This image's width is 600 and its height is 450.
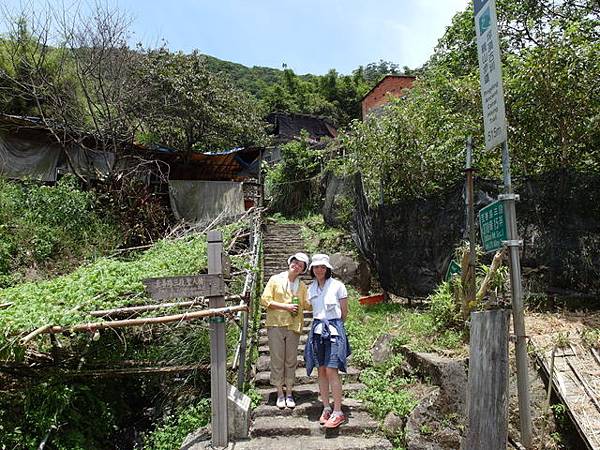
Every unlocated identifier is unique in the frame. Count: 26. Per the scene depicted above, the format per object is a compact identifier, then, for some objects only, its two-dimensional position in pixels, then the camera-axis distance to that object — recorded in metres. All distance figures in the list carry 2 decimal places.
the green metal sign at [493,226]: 3.68
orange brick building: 28.16
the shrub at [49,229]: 10.26
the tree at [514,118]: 6.36
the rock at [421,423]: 4.12
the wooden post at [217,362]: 4.32
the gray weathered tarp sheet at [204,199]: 15.73
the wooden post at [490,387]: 2.78
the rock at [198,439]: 4.34
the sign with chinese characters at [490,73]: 3.62
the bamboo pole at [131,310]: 4.80
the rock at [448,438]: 4.09
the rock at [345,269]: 9.80
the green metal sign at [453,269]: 5.73
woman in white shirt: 4.50
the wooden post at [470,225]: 4.81
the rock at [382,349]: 5.76
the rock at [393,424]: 4.49
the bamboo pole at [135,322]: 4.37
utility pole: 3.50
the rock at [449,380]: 4.37
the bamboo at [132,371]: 5.09
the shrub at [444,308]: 5.41
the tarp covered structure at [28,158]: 13.55
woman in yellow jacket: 4.93
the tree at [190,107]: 16.00
